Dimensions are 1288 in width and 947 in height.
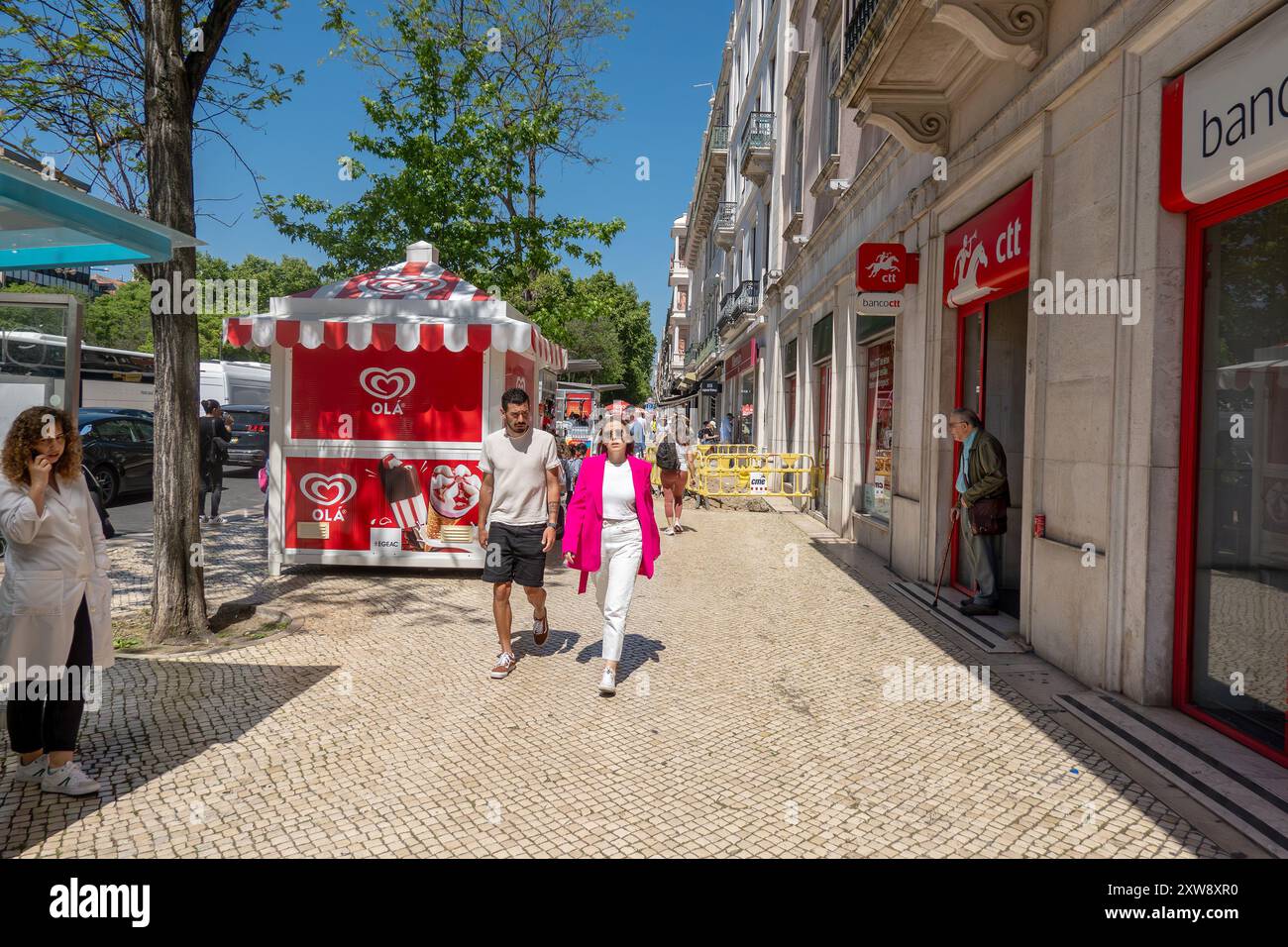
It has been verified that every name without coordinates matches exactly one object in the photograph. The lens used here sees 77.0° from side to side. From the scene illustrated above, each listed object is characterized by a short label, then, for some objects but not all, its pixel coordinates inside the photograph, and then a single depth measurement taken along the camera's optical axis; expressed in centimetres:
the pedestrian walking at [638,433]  1870
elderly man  707
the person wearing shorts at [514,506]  563
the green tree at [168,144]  620
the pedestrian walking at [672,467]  1220
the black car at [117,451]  1399
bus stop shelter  378
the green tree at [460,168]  1536
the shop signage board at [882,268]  957
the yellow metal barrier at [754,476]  1641
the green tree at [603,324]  1769
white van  2558
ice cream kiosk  866
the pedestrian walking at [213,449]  1285
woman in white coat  353
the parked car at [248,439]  2142
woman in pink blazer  546
